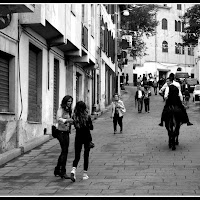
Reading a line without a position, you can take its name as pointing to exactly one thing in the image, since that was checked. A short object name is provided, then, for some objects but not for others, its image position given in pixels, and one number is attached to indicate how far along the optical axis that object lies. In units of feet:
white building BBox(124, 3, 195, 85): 236.02
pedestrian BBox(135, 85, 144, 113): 95.14
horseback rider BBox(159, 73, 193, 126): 45.68
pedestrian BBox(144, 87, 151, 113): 94.40
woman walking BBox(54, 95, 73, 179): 32.78
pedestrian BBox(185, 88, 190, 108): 105.29
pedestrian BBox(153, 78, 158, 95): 148.56
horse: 45.62
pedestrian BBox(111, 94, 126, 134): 62.69
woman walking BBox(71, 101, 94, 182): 32.55
